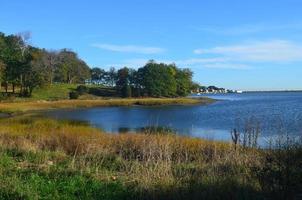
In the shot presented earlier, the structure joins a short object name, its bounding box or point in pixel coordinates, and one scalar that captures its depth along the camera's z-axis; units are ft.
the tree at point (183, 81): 534.78
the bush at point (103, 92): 456.53
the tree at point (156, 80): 487.61
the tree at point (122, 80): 471.37
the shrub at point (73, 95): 388.37
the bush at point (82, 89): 417.90
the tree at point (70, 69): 443.73
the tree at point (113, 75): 612.61
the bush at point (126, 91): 460.79
